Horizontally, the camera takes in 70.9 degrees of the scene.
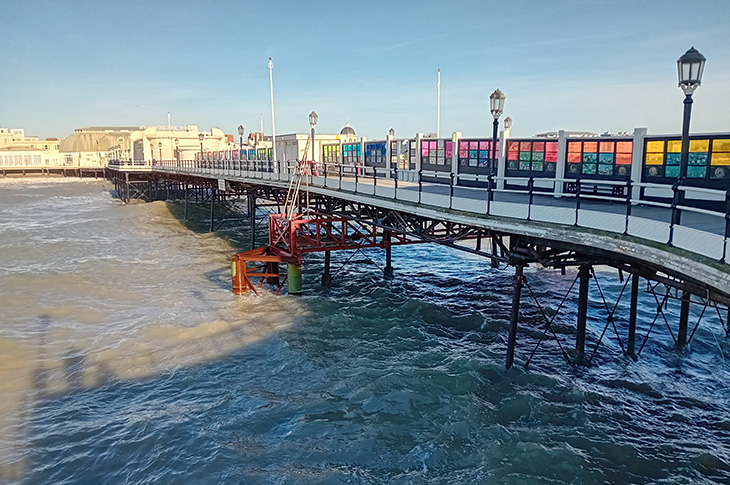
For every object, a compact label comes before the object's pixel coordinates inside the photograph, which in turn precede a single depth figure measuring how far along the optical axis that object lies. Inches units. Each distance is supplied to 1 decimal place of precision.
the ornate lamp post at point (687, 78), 355.9
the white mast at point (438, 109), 1256.8
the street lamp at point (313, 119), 1059.9
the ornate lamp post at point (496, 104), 545.6
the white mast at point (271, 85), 1331.4
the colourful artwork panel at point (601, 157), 685.3
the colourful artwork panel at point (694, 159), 537.3
